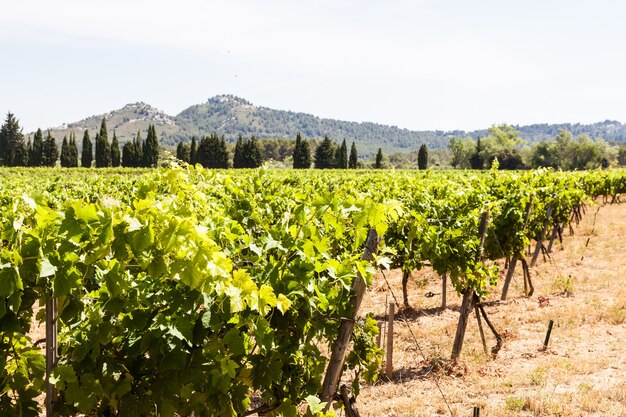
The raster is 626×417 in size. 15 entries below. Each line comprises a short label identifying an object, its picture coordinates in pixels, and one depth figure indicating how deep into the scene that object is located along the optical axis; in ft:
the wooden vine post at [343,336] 11.21
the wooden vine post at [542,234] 39.93
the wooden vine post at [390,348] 22.86
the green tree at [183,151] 248.54
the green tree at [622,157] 367.66
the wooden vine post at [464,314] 23.75
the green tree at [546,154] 295.89
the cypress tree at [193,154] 246.27
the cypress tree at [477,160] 292.40
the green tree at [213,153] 244.22
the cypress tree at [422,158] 262.06
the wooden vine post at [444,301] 32.77
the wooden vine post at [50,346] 8.74
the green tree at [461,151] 352.90
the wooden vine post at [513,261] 34.01
